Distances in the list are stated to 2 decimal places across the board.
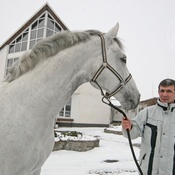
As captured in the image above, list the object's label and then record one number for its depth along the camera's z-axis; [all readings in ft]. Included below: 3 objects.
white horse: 6.08
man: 7.36
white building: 63.31
